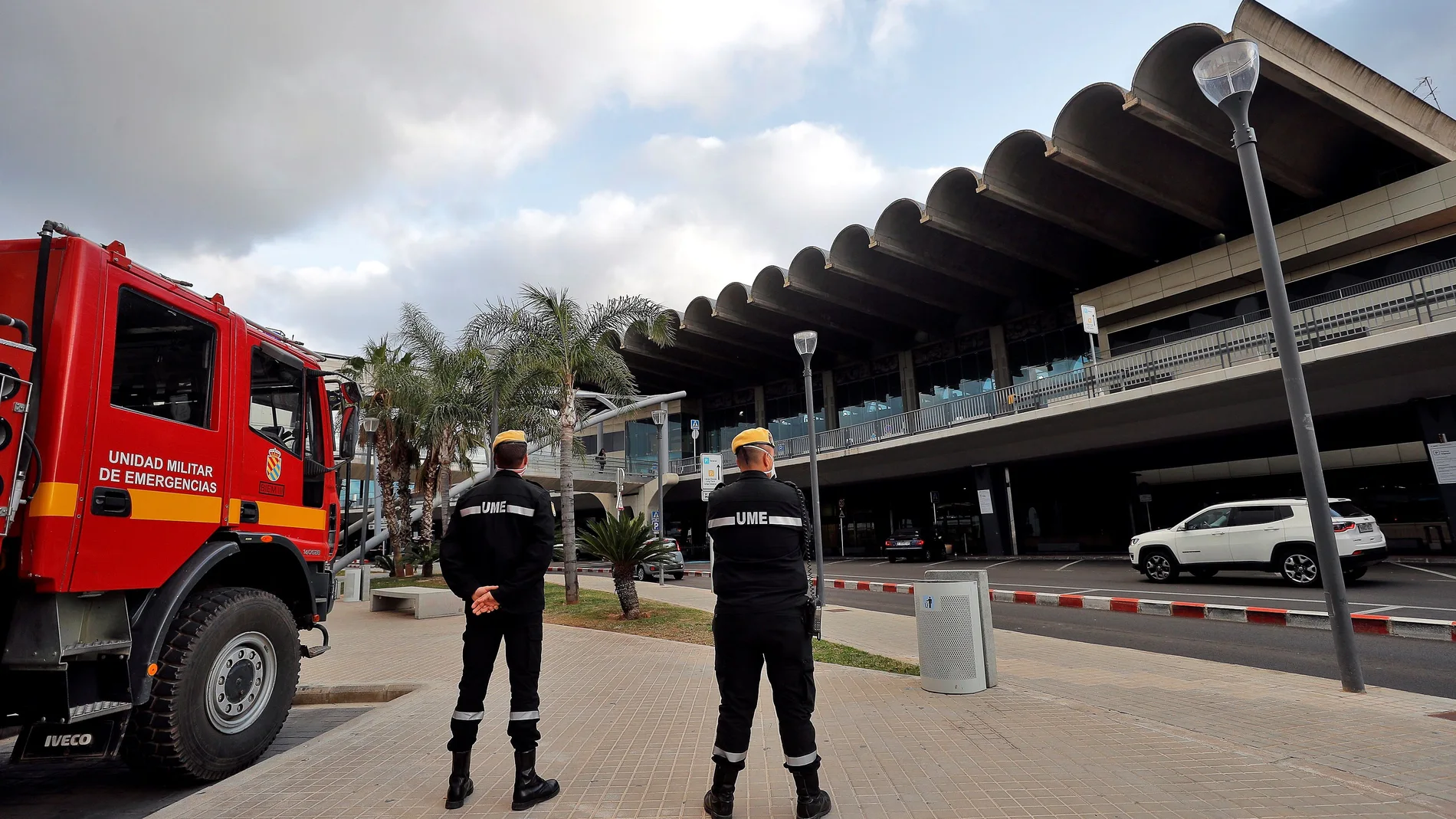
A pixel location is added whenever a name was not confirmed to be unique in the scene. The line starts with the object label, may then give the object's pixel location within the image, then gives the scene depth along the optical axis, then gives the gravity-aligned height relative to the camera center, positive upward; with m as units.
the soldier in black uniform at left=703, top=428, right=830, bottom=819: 3.39 -0.41
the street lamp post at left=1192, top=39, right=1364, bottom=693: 5.88 +1.70
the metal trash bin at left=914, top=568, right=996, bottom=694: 6.02 -0.90
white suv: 12.28 -0.57
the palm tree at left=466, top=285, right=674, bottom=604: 16.91 +4.87
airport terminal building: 17.98 +6.90
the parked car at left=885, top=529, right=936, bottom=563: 26.64 -0.63
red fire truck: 3.47 +0.25
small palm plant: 11.89 -0.05
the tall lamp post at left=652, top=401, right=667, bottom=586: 22.02 +3.45
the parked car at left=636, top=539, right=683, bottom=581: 22.91 -0.90
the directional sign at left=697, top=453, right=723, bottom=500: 15.95 +1.49
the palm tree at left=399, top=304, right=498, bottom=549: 23.28 +4.80
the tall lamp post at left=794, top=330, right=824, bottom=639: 11.64 +3.11
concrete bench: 13.51 -0.91
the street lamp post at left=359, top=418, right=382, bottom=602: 18.80 +3.68
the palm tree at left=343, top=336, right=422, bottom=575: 24.88 +4.77
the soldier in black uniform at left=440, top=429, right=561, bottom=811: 3.74 -0.23
